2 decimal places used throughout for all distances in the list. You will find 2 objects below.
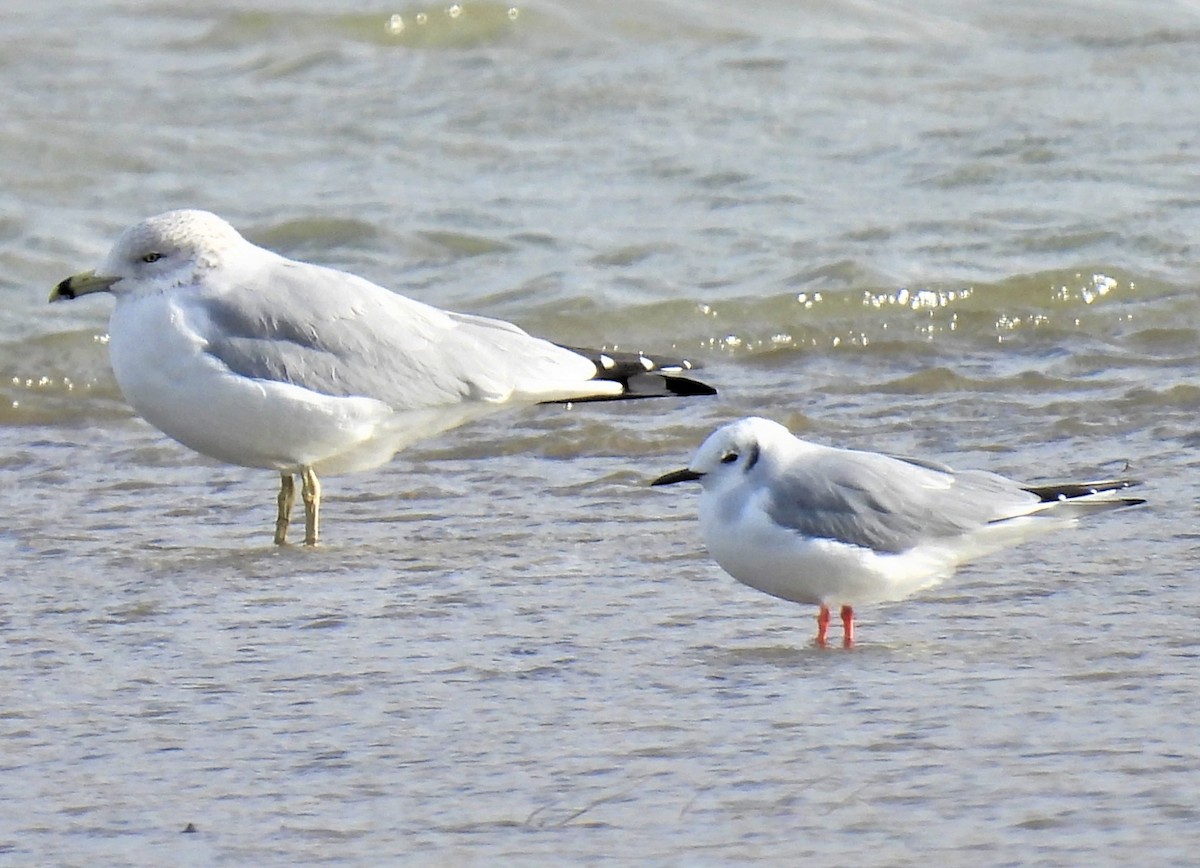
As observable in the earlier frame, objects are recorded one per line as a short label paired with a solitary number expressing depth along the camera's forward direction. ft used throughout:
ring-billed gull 36.04
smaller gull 28.81
